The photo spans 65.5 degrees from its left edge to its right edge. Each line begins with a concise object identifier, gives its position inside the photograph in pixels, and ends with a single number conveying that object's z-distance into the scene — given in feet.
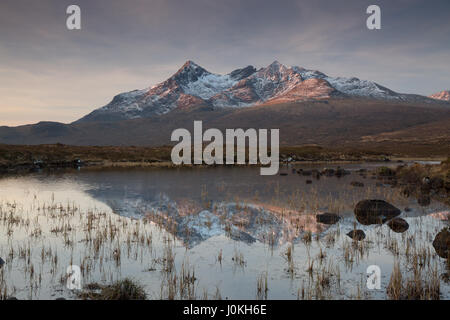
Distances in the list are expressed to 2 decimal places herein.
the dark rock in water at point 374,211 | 54.08
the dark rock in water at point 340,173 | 137.25
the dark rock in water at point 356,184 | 100.60
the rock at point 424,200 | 69.14
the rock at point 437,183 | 96.27
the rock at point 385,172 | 133.39
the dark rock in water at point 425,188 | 88.68
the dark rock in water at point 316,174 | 132.11
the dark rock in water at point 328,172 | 140.13
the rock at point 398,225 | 47.47
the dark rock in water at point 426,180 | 99.72
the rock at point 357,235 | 42.90
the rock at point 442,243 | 36.37
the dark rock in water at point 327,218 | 52.06
